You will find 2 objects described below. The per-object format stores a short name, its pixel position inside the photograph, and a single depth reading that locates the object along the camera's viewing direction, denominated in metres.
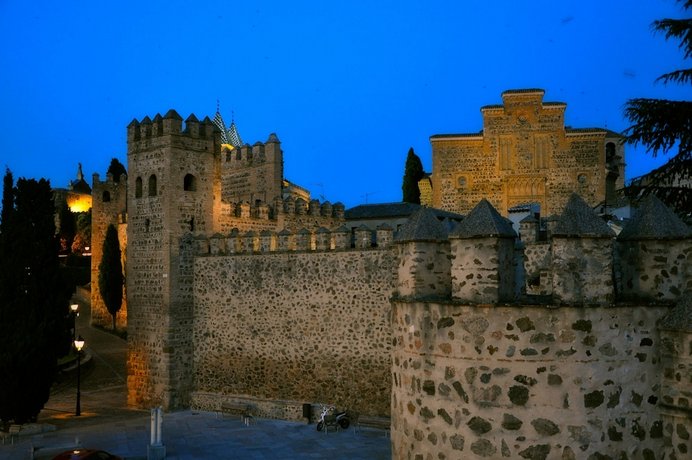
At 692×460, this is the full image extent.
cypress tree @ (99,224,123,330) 36.44
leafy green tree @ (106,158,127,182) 48.51
